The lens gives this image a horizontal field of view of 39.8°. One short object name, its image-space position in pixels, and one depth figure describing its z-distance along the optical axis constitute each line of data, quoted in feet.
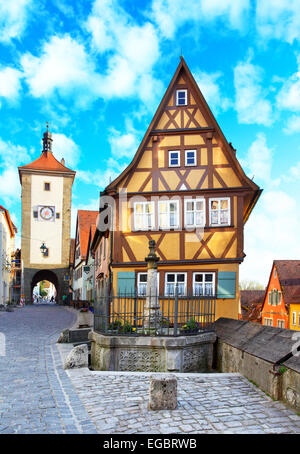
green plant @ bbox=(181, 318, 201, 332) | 35.78
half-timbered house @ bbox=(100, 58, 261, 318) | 51.55
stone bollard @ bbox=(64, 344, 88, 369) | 28.50
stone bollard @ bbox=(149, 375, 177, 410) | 19.35
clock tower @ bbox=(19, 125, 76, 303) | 165.17
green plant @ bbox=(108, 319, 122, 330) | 34.22
